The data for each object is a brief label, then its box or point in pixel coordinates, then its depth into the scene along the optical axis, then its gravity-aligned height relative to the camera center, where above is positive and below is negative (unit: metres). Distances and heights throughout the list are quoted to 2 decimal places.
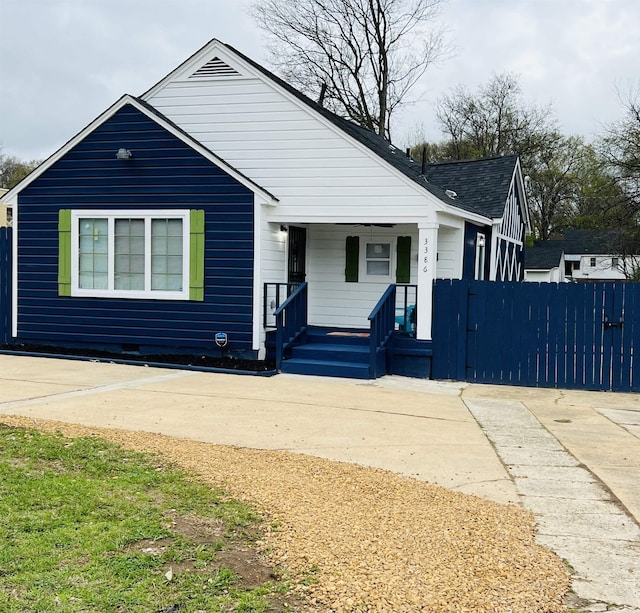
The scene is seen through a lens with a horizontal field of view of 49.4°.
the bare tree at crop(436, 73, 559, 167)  38.69 +9.55
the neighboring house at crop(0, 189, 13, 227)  39.84 +4.05
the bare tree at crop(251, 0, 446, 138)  29.45 +10.24
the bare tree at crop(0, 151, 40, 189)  53.78 +9.29
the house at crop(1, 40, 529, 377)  11.55 +1.18
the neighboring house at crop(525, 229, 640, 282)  46.19 +2.51
